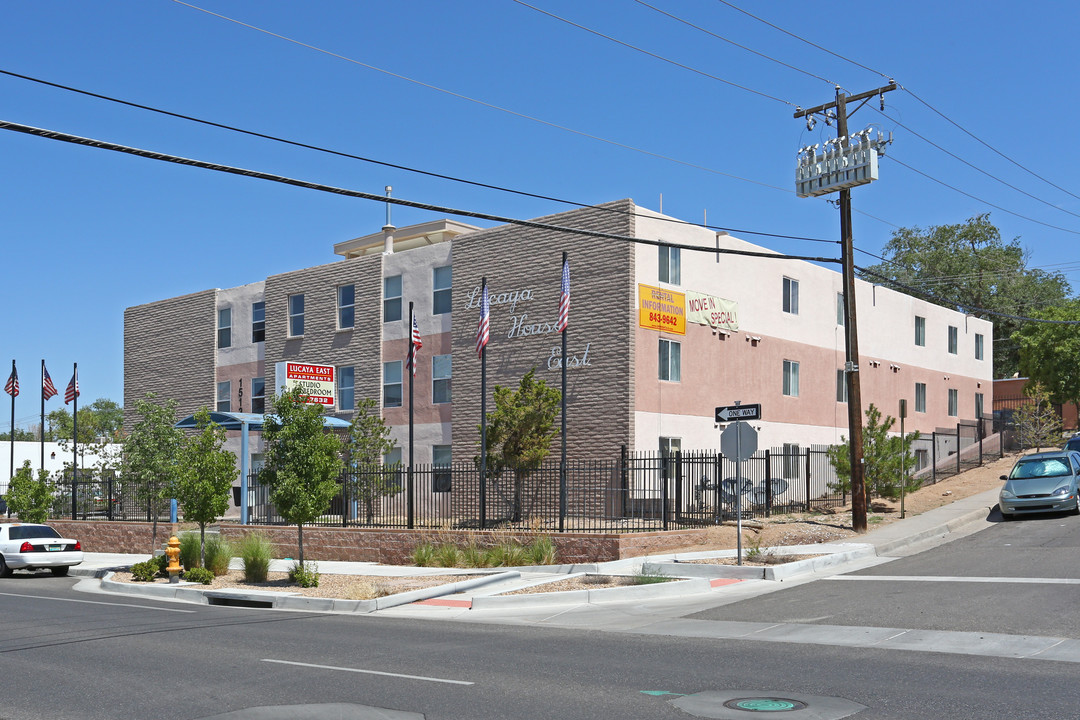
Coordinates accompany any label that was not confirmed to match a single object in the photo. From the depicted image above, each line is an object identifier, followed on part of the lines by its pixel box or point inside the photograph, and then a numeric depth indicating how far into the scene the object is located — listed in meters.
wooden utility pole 24.20
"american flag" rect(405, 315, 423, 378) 27.85
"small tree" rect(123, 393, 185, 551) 27.36
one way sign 19.45
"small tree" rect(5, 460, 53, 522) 34.22
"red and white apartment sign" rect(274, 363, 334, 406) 34.22
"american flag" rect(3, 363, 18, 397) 42.56
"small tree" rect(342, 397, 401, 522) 28.90
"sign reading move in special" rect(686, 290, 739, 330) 30.75
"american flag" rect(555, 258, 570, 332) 26.25
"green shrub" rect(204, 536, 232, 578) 23.27
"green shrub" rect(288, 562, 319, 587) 20.01
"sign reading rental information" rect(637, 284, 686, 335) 28.86
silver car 24.78
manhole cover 8.57
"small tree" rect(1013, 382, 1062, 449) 38.16
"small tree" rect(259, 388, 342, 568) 20.28
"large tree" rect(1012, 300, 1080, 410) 49.31
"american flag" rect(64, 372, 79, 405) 37.03
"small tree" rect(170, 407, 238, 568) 22.58
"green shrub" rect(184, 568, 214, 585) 21.66
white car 26.23
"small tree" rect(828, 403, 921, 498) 27.50
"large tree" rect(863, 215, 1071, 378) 69.25
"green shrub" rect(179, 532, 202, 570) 23.44
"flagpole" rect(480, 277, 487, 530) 24.31
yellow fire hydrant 22.16
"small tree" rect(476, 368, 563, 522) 27.53
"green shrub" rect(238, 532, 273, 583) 21.69
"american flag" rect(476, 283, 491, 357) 27.38
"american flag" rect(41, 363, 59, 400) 39.74
